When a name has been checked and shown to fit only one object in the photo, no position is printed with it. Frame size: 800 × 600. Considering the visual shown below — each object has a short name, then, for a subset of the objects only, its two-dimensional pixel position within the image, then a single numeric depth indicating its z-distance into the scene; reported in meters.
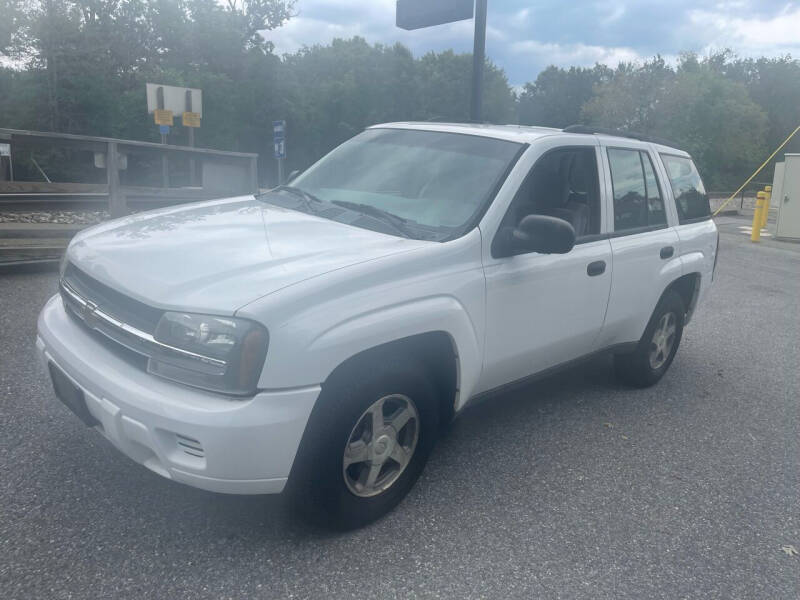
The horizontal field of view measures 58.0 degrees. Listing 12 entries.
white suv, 2.52
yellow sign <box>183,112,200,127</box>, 18.17
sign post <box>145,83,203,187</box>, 17.02
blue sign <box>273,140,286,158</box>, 20.25
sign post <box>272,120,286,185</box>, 20.11
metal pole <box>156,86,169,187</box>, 17.09
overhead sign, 8.80
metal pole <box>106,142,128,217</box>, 8.31
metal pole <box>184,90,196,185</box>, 17.33
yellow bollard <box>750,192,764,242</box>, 15.93
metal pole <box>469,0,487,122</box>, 8.65
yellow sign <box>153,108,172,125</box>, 18.00
